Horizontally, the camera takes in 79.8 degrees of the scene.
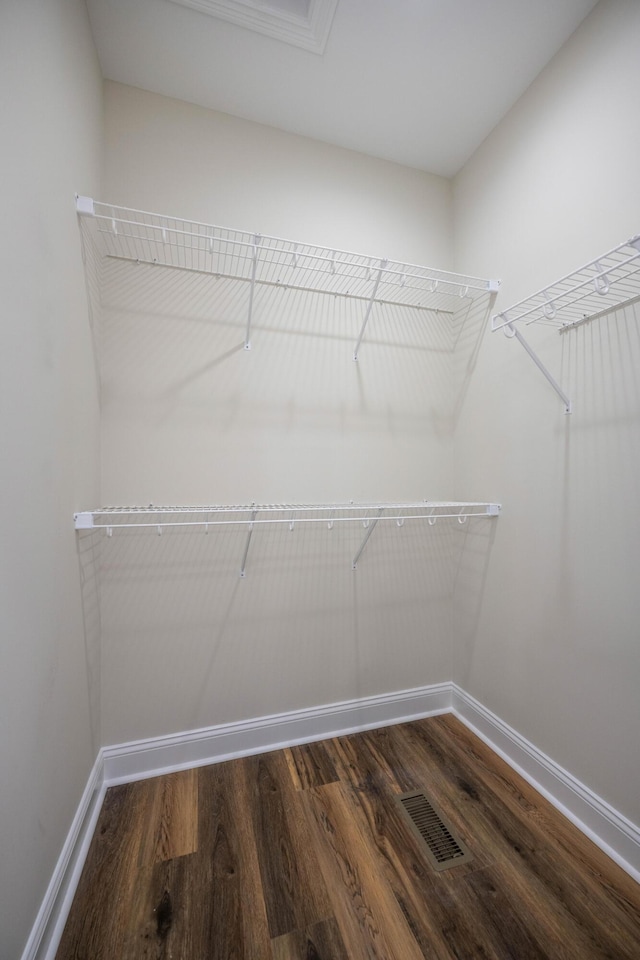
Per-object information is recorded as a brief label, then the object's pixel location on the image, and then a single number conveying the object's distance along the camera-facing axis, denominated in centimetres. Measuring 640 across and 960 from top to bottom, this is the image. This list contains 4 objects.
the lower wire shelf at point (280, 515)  148
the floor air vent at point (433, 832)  123
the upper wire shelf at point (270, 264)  150
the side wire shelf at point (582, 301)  121
